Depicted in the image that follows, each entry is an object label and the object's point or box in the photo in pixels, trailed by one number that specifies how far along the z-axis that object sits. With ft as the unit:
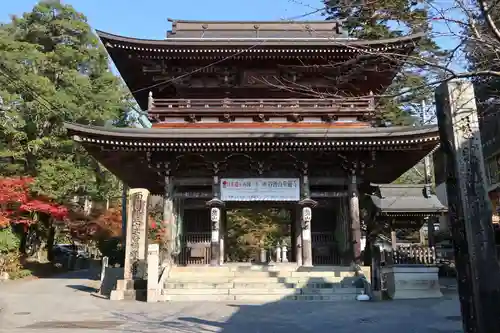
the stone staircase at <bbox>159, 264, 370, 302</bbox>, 44.60
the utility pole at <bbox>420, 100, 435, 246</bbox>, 52.36
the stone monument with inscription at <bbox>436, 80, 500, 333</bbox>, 18.07
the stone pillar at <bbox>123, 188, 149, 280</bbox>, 48.78
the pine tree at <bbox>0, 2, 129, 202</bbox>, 77.97
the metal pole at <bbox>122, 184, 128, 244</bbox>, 61.55
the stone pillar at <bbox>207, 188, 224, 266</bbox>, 53.11
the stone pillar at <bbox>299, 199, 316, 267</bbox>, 52.80
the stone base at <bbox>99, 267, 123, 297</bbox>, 52.19
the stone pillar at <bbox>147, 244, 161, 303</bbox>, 44.14
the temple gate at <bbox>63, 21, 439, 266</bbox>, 51.98
